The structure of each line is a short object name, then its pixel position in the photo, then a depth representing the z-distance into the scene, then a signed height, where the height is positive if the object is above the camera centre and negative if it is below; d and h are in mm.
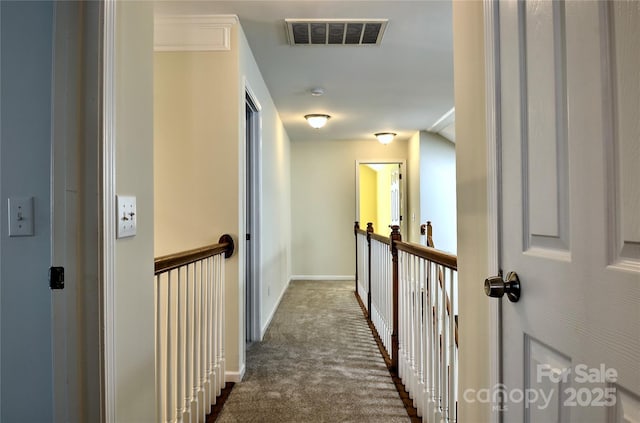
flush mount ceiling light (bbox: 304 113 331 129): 4727 +1252
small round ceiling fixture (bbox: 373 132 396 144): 5902 +1277
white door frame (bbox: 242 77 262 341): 3255 -60
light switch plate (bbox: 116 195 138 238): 982 +4
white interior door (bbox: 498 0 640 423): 584 +11
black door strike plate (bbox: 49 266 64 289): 873 -143
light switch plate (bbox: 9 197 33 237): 909 +8
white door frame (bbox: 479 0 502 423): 979 +121
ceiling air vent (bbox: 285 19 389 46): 2518 +1332
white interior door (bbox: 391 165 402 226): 6789 +370
